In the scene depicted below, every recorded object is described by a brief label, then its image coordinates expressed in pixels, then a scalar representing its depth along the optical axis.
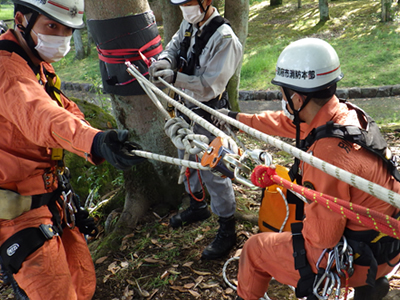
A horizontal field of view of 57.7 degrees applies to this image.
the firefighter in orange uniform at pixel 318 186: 2.00
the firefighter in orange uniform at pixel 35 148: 2.00
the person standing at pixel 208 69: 3.19
